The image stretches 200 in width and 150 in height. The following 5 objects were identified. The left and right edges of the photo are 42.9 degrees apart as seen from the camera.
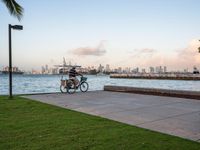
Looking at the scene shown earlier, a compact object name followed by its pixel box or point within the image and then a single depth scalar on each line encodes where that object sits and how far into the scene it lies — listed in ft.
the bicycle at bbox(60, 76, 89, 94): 54.65
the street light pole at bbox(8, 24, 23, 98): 44.04
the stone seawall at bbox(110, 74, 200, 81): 344.69
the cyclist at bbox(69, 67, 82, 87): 54.85
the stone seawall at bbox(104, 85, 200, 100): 44.21
